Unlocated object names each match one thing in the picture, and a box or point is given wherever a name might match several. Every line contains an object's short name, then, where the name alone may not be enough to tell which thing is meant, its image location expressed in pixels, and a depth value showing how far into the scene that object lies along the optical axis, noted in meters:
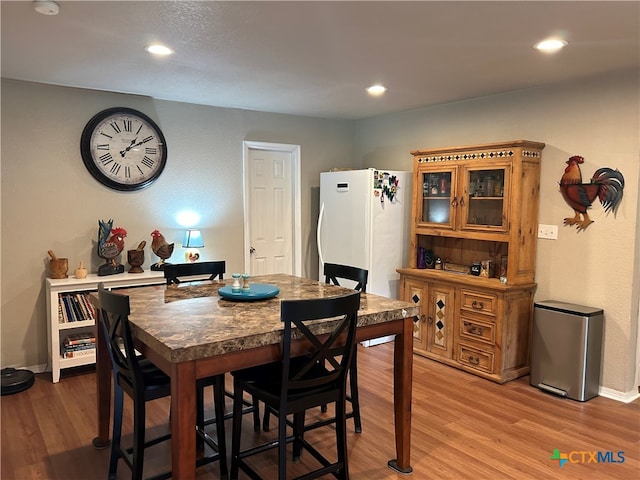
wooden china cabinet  3.92
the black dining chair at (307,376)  2.10
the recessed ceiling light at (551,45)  2.79
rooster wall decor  3.57
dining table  1.91
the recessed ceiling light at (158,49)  2.90
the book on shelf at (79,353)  3.89
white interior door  5.22
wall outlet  3.95
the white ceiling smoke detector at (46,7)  2.25
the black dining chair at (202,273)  3.10
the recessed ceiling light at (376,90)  4.00
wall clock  4.20
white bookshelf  3.79
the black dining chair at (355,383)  3.05
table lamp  4.61
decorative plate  2.63
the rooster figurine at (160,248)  4.39
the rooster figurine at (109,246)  4.12
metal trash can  3.57
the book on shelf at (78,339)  3.95
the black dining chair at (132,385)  2.16
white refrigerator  4.77
